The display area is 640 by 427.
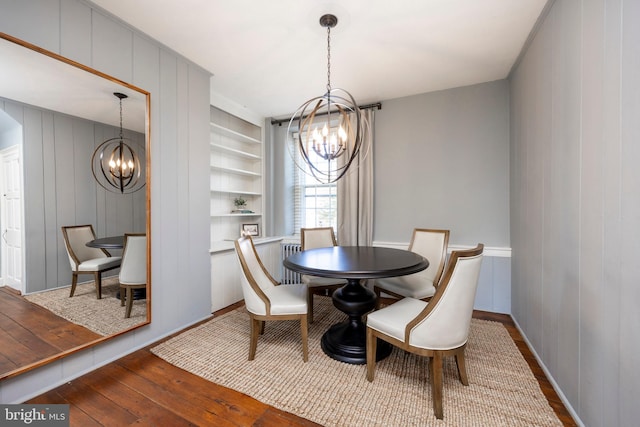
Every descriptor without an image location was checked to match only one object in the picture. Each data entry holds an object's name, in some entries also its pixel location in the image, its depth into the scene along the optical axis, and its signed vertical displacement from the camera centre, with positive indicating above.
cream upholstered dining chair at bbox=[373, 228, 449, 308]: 2.47 -0.66
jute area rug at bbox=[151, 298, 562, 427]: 1.52 -1.16
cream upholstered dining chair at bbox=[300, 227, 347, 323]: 2.69 -0.42
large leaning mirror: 1.60 +0.07
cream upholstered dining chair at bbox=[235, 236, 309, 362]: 2.05 -0.73
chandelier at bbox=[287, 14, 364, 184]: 2.19 +0.72
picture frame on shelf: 3.97 -0.28
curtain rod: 3.60 +1.40
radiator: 4.07 -0.92
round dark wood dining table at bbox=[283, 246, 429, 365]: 1.84 -0.43
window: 4.12 +0.14
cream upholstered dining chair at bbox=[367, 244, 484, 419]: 1.46 -0.63
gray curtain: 3.59 +0.14
